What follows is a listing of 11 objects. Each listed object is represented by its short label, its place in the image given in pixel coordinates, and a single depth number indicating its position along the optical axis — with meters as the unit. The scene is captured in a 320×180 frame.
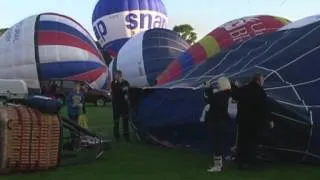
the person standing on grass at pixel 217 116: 8.70
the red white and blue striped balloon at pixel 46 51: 26.91
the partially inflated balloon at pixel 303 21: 14.36
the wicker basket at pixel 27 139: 8.06
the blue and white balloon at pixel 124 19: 36.09
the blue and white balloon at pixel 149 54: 25.05
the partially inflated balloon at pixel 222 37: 17.42
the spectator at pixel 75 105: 12.14
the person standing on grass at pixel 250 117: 8.66
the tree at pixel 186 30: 81.75
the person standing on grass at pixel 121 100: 12.74
